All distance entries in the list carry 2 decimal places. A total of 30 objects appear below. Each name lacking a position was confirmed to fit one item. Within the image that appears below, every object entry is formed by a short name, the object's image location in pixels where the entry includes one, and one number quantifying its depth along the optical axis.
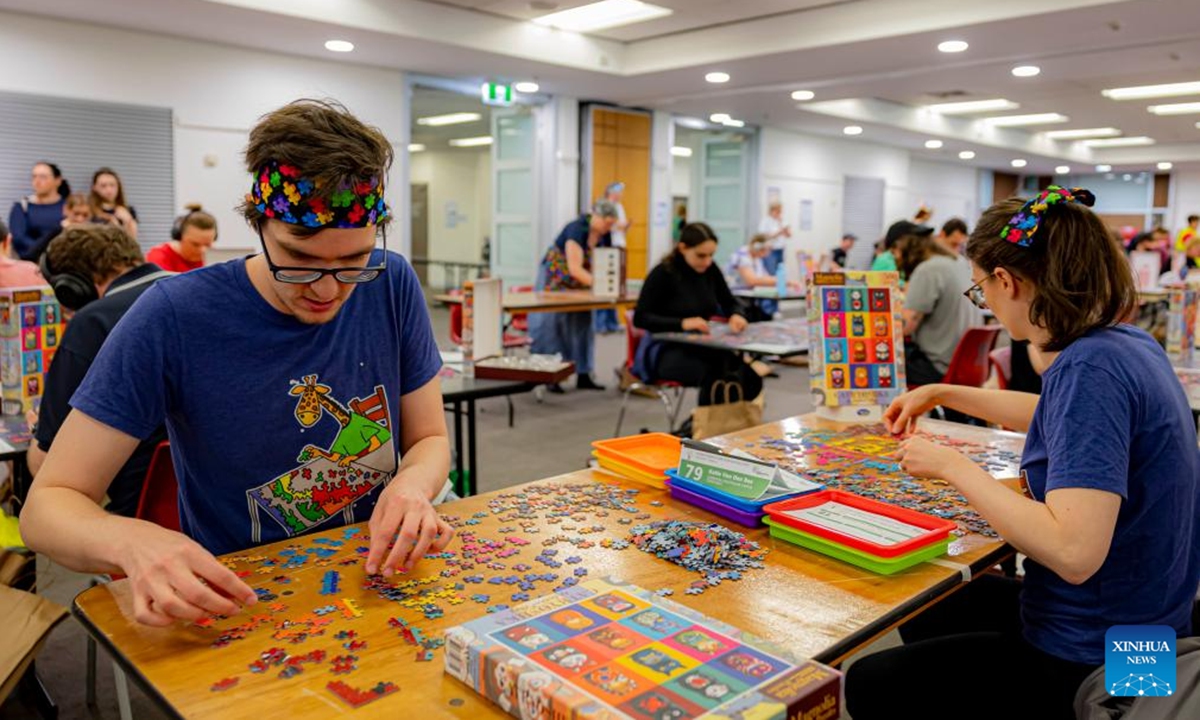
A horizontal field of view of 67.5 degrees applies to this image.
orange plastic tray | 2.10
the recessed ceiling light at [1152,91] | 11.25
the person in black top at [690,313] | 5.42
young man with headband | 1.39
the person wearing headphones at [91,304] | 2.43
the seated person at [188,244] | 5.69
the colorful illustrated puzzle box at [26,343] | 3.04
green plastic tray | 1.59
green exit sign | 10.05
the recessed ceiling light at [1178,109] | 12.54
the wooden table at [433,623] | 1.15
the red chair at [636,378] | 5.55
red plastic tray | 1.60
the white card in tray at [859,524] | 1.65
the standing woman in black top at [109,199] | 7.41
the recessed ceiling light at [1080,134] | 15.61
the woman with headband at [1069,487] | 1.52
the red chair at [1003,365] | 4.66
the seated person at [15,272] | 4.79
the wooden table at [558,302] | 6.41
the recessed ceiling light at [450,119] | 15.21
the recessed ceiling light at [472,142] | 18.08
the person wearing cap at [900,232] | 5.75
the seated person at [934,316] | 5.36
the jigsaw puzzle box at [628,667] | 1.03
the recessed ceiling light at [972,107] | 12.71
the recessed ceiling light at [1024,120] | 13.94
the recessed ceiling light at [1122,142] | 16.80
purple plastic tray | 1.82
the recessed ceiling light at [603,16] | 8.21
